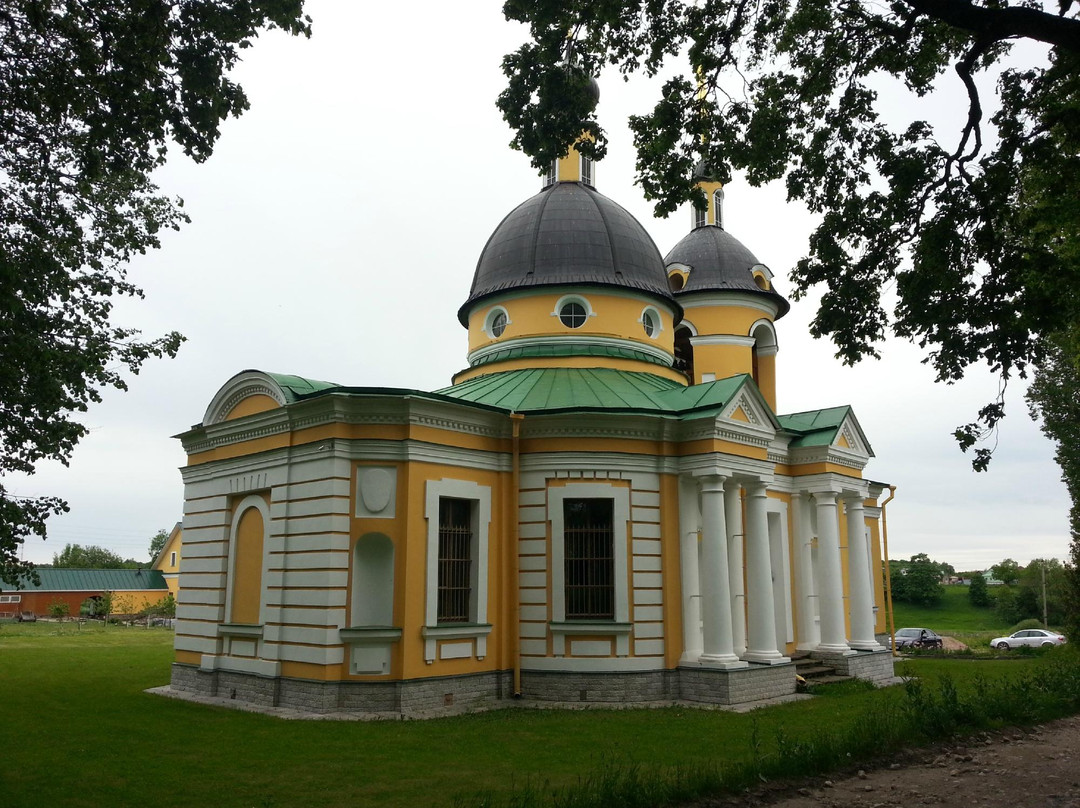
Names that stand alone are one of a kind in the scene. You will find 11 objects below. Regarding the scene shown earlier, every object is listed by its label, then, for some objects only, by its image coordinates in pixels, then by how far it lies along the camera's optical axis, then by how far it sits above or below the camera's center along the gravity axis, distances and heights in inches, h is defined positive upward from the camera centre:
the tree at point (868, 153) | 410.9 +216.4
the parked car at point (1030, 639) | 1512.1 -79.5
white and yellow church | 616.7 +49.5
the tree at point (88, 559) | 3895.7 +141.0
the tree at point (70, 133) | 350.6 +195.2
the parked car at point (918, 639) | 1456.7 -77.8
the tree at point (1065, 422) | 1085.8 +225.7
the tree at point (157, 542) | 4454.7 +242.3
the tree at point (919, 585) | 3041.3 +27.1
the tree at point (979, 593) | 2994.6 +0.6
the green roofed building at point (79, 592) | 2326.5 -5.8
